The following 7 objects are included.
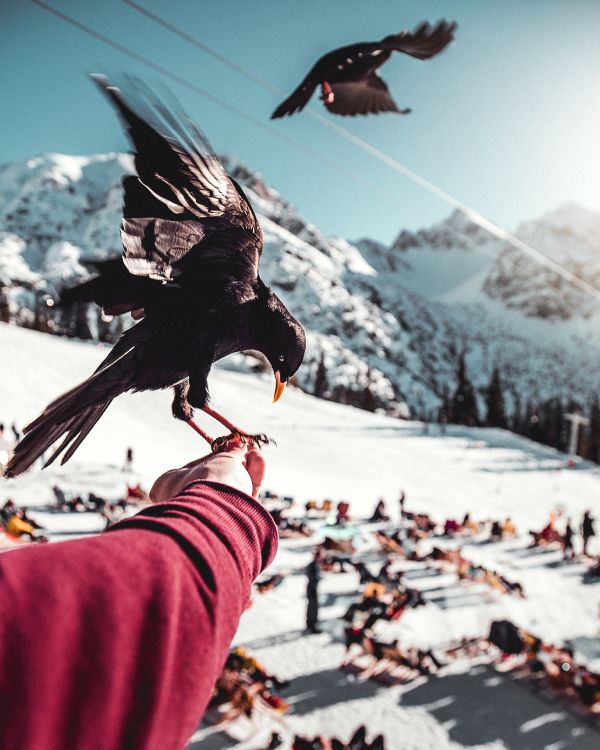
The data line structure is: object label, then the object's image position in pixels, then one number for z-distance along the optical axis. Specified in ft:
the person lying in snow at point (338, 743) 17.07
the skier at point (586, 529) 46.50
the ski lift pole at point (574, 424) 132.20
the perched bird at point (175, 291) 4.13
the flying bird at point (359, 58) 5.87
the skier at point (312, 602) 28.37
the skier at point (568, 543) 46.52
